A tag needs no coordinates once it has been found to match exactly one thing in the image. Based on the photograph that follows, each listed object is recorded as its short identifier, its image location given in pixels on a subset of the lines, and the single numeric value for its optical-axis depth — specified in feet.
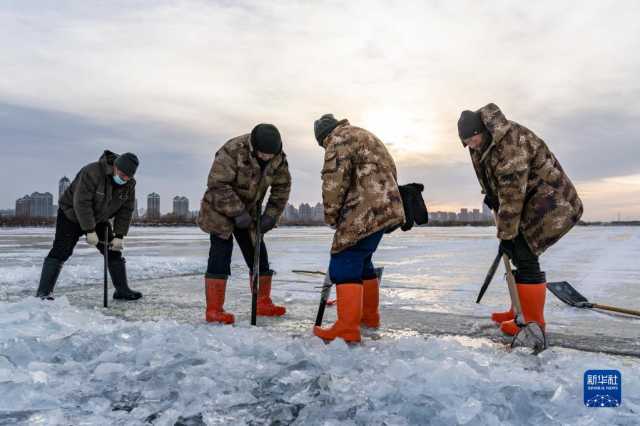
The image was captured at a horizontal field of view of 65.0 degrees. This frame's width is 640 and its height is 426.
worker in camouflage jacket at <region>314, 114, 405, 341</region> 10.93
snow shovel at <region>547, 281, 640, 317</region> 14.33
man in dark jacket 16.31
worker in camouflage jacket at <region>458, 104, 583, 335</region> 10.80
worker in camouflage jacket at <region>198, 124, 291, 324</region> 13.15
